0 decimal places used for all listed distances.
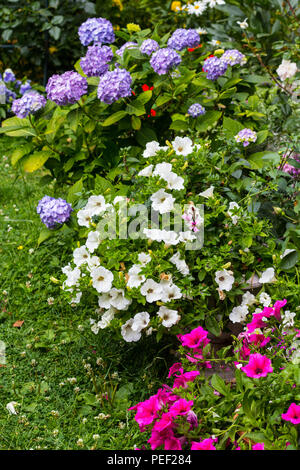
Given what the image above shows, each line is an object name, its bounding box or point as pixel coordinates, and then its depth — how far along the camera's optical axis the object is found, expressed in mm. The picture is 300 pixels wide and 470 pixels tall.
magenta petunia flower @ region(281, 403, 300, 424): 1581
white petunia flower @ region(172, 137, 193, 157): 2486
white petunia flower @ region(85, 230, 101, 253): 2303
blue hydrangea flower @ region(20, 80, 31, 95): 4191
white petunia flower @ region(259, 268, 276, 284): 2236
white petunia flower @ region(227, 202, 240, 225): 2311
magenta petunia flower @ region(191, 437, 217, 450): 1692
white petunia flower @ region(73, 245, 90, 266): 2367
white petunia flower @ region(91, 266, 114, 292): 2207
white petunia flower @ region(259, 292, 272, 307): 2174
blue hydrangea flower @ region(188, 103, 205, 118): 2804
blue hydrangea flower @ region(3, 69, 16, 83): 4312
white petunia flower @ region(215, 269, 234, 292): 2229
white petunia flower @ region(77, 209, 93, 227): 2406
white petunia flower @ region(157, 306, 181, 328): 2178
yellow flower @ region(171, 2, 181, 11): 5353
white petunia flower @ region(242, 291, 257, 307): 2271
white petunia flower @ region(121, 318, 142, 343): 2256
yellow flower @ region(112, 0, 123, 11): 5627
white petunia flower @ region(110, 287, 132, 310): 2217
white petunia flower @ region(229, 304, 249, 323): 2254
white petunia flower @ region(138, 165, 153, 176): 2443
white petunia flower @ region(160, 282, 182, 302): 2172
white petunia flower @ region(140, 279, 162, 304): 2156
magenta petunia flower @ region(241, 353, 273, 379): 1662
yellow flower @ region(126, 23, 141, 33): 3071
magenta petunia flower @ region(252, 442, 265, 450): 1638
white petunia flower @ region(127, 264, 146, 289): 2180
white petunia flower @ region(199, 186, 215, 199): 2363
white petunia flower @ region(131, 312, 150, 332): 2195
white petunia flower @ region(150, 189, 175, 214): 2268
